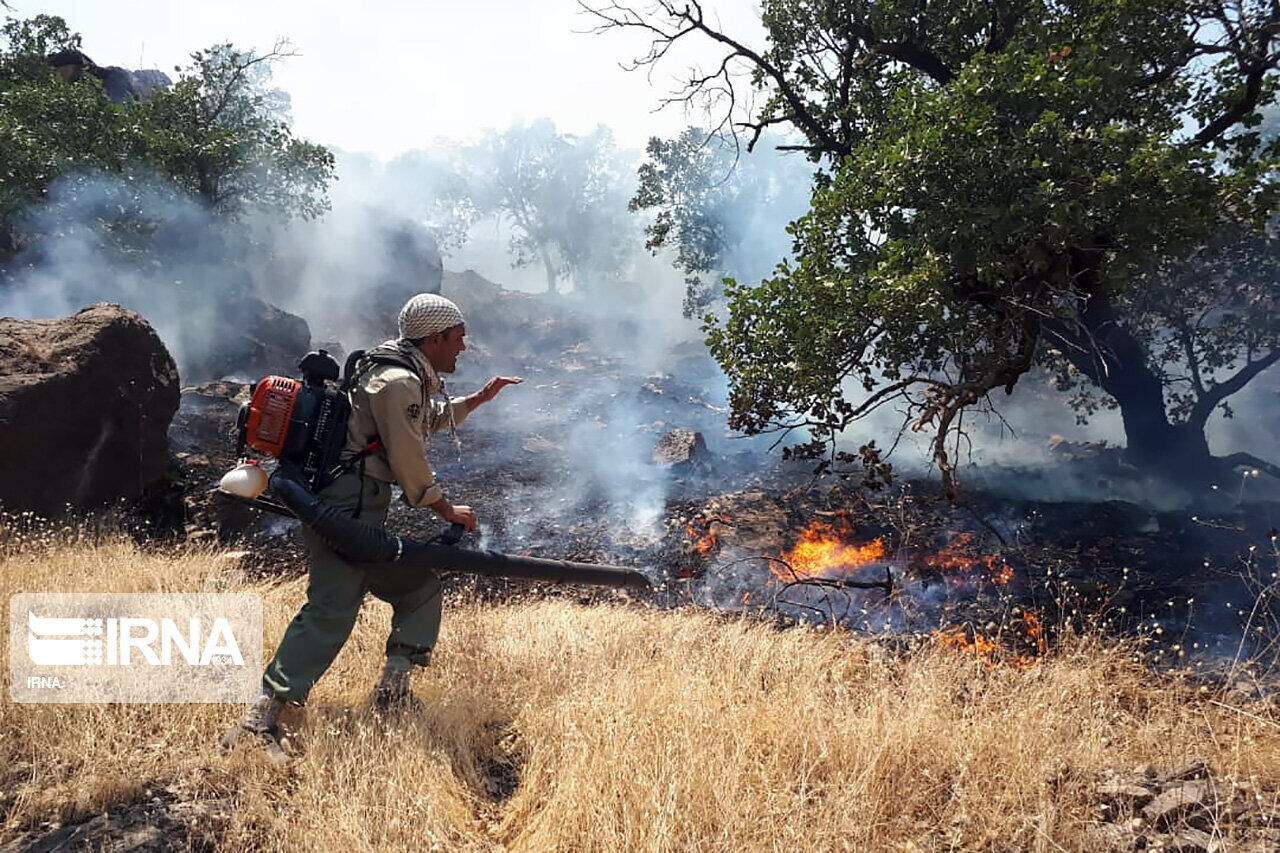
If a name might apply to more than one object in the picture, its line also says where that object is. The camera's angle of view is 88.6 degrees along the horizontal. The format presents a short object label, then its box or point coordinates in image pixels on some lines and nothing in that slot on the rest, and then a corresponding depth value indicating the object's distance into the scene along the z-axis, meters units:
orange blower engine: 2.95
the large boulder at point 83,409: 6.13
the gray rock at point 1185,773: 2.58
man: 2.92
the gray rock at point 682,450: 13.25
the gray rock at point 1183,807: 2.34
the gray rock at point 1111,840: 2.25
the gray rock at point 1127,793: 2.49
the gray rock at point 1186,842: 2.22
